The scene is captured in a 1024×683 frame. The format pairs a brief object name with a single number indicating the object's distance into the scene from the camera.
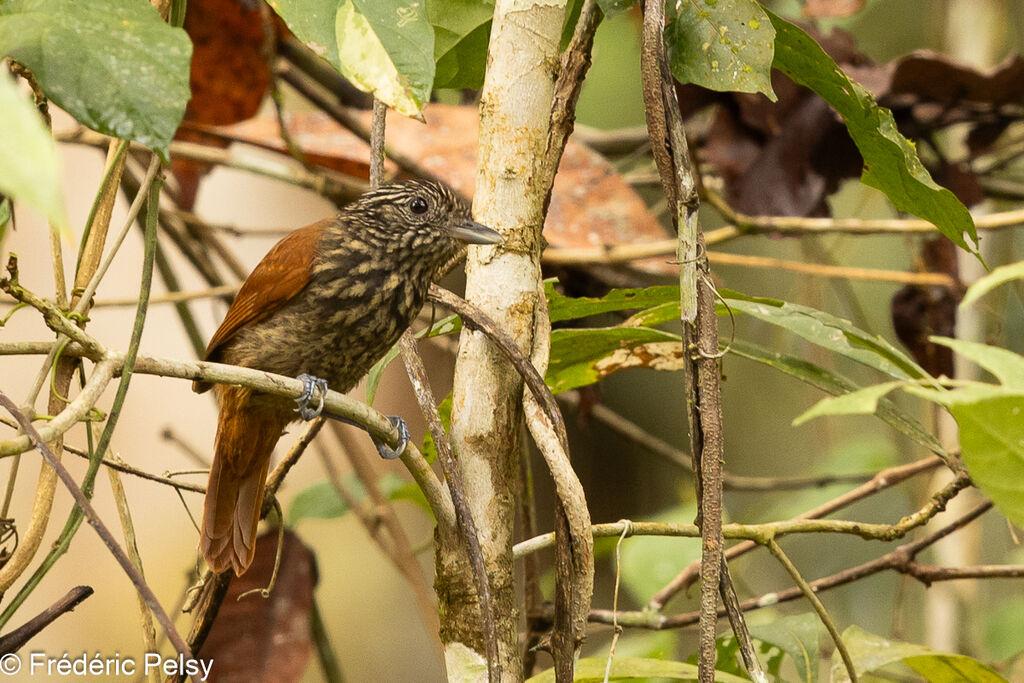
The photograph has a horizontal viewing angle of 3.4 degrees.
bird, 5.45
